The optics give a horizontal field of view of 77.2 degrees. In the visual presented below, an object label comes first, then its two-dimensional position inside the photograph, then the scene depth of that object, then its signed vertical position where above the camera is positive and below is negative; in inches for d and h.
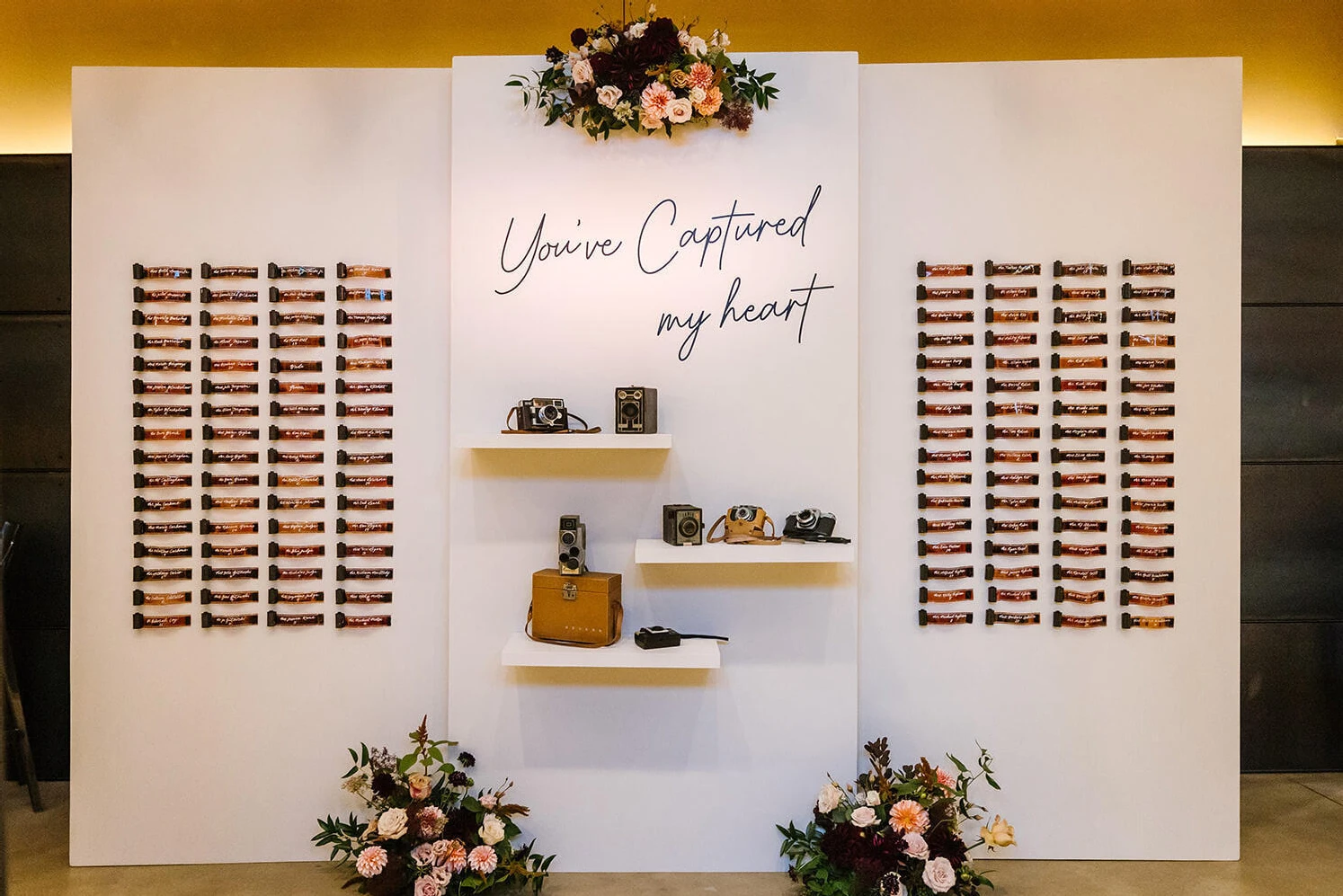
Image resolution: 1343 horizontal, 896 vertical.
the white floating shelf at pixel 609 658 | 114.7 -28.9
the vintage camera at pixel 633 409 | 118.6 +5.4
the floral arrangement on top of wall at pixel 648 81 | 121.5 +53.7
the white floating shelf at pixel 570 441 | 116.2 +0.9
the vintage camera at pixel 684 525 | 117.8 -10.9
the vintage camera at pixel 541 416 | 118.9 +4.5
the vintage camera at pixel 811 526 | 119.8 -11.2
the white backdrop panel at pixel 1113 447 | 130.4 -1.6
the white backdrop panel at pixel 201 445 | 130.0 +0.0
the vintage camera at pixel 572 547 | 119.6 -14.2
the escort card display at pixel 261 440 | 130.4 +1.1
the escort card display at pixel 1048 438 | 130.5 +1.5
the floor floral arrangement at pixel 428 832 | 115.0 -54.6
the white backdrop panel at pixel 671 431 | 125.6 +1.9
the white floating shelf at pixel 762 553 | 116.0 -14.6
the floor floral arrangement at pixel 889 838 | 113.6 -54.3
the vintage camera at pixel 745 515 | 119.7 -9.6
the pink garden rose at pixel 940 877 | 111.5 -57.2
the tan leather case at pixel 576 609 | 118.3 -23.1
